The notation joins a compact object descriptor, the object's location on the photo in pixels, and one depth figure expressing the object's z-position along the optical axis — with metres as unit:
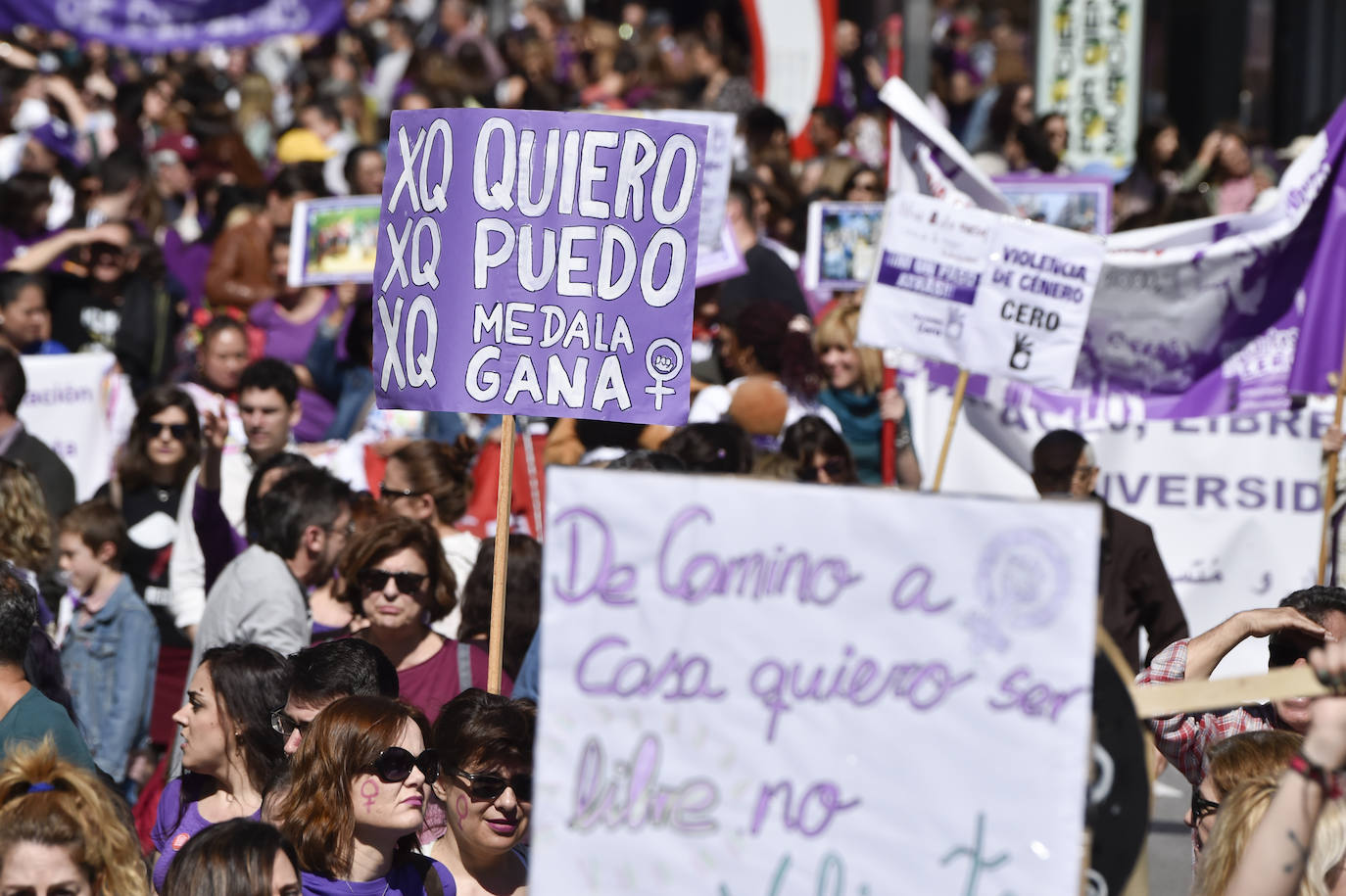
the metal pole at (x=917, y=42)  28.69
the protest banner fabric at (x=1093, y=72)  29.58
